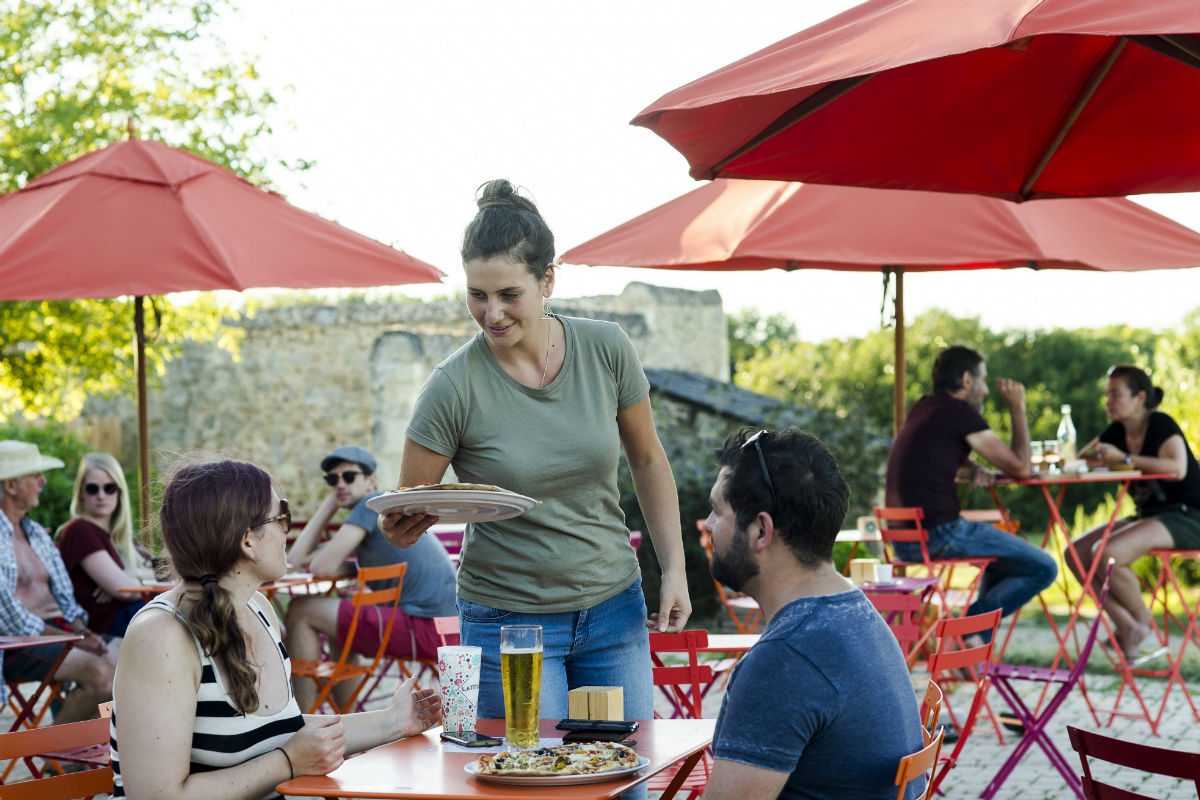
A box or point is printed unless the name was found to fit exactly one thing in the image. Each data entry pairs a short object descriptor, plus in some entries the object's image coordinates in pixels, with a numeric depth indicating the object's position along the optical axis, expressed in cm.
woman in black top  771
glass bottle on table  777
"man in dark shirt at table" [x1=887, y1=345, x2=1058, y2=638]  726
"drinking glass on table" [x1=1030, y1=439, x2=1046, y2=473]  756
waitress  320
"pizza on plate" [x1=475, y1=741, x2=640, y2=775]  250
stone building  1678
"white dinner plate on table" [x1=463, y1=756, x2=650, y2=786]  246
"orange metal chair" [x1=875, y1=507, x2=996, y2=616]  709
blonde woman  633
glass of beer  276
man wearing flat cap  643
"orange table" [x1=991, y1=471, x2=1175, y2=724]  711
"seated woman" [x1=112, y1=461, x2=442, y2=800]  256
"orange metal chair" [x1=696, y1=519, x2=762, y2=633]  685
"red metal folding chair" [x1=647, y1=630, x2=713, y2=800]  391
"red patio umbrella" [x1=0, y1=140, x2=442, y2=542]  571
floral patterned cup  289
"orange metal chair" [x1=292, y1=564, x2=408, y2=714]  583
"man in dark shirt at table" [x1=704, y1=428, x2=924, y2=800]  238
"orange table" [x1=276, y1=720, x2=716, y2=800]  243
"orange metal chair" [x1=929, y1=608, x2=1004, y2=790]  381
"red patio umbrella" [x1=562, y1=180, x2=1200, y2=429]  648
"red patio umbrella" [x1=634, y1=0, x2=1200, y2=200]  342
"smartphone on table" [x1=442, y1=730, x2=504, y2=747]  284
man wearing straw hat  560
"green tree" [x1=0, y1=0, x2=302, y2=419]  1382
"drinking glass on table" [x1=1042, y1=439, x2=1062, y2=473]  755
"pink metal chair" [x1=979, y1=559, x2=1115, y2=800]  504
